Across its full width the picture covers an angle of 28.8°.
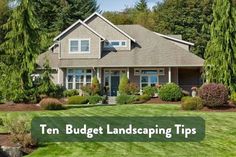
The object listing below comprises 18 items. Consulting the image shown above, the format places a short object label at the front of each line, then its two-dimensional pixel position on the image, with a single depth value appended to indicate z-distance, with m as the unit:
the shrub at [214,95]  27.47
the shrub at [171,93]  33.34
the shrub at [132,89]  37.50
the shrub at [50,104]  27.75
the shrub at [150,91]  36.63
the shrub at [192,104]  27.12
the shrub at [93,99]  34.81
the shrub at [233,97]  29.90
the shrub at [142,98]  34.59
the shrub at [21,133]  13.92
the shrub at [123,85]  37.88
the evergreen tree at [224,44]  33.28
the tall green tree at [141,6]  92.01
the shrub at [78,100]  34.44
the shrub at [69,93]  39.07
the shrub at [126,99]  33.88
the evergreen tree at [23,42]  31.08
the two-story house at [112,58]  40.28
